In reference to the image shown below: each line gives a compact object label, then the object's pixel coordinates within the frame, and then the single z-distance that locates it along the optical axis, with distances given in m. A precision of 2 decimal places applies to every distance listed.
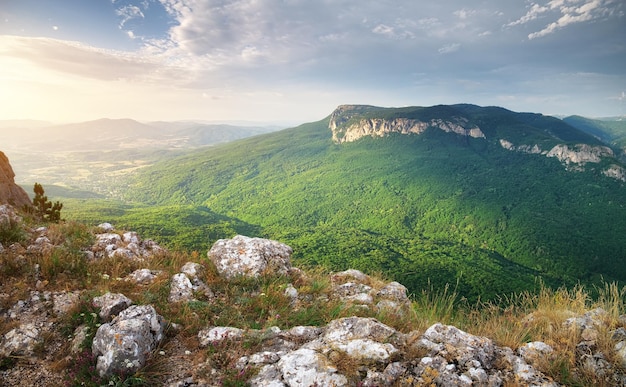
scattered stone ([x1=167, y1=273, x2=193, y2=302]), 6.26
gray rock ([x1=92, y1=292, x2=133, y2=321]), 4.98
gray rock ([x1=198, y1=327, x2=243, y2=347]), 4.89
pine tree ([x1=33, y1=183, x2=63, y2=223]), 12.59
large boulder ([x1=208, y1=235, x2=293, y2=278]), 7.95
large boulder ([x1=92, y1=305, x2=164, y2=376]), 4.12
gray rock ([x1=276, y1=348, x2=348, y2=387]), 3.98
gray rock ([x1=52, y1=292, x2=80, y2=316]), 5.21
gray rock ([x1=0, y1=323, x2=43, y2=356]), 4.32
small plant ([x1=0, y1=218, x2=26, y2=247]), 7.15
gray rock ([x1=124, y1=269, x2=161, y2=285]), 6.62
